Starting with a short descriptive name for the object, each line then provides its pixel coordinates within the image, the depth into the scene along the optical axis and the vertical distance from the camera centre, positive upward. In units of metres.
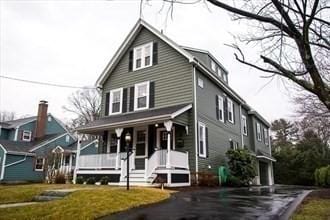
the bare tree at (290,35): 4.65 +2.71
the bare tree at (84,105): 36.53 +8.45
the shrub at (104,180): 14.15 -0.48
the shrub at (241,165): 16.38 +0.41
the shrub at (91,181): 14.76 -0.55
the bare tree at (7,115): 55.03 +10.35
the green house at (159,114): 13.70 +3.23
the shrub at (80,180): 15.16 -0.52
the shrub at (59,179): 16.05 -0.52
